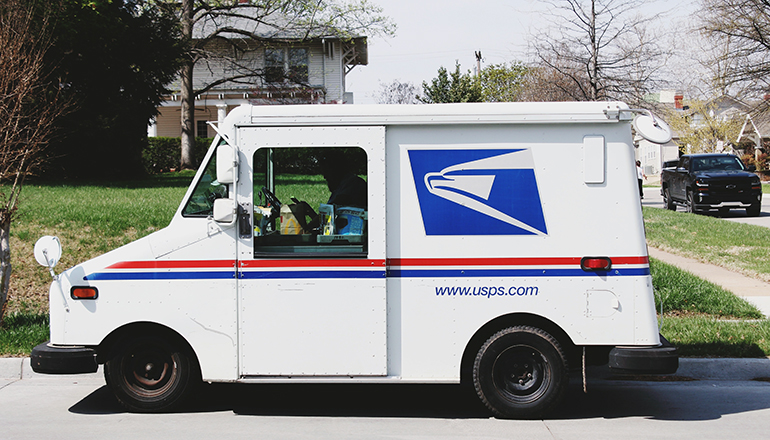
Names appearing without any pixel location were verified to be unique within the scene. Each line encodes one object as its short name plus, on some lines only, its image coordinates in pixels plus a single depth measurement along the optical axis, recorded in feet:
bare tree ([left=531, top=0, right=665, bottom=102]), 51.78
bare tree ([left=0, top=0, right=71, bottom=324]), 24.84
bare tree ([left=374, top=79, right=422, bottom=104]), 128.16
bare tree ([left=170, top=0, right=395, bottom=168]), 88.63
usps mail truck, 17.17
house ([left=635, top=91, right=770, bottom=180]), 153.48
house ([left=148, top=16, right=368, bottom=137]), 94.32
